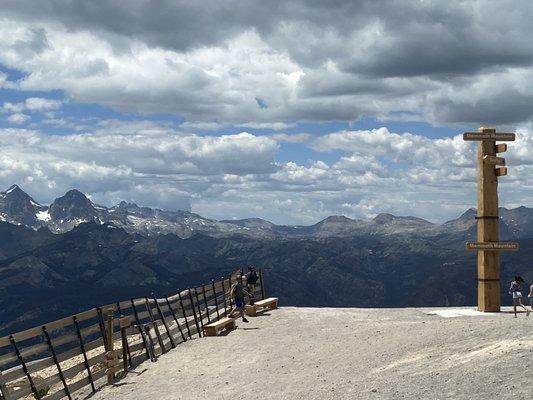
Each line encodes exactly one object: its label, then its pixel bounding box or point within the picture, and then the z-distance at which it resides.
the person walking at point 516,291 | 27.11
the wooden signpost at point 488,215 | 28.25
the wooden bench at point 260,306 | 32.22
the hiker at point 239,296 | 29.89
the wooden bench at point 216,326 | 27.11
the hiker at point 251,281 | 32.83
